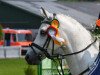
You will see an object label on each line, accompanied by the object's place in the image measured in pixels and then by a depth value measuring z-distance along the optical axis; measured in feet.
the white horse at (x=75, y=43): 30.21
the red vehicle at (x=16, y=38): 155.93
